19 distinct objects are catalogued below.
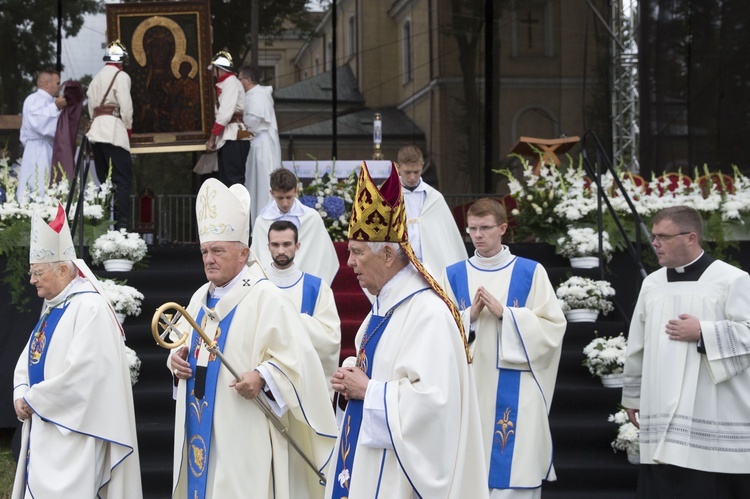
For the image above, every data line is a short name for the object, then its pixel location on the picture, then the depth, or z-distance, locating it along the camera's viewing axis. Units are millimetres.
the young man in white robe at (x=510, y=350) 7320
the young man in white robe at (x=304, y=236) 9773
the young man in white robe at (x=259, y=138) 13516
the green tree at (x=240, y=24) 17172
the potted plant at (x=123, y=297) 9953
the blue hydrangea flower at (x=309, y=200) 12625
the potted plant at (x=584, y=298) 10391
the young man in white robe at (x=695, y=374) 6552
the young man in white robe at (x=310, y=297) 7902
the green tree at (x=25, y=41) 16859
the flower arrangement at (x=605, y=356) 9586
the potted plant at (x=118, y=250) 10820
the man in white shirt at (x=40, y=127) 13047
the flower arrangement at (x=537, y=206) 11805
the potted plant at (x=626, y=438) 8961
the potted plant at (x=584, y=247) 11094
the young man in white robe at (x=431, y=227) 10352
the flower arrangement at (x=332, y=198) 12648
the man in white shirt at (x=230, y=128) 12898
